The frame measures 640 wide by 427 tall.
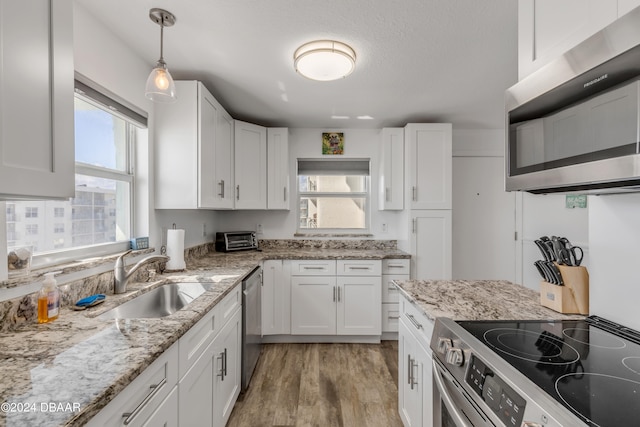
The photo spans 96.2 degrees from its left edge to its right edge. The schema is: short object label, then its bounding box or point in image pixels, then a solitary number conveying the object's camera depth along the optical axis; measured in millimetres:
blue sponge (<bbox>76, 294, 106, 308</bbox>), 1325
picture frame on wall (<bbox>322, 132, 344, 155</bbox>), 3533
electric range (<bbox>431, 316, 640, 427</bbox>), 629
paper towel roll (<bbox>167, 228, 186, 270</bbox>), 2113
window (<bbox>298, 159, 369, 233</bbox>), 3611
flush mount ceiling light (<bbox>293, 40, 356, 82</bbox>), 1727
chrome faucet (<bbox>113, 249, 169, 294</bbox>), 1567
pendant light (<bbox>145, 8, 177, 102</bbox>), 1383
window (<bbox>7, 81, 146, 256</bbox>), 1319
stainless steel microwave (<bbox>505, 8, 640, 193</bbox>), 687
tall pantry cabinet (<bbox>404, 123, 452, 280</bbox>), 3059
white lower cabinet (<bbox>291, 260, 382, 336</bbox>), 2939
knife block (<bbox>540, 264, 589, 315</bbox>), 1212
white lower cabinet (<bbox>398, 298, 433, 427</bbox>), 1290
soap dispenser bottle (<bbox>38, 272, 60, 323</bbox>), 1136
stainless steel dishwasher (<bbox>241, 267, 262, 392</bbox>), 2079
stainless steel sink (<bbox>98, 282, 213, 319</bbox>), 1617
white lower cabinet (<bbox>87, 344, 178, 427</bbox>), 736
